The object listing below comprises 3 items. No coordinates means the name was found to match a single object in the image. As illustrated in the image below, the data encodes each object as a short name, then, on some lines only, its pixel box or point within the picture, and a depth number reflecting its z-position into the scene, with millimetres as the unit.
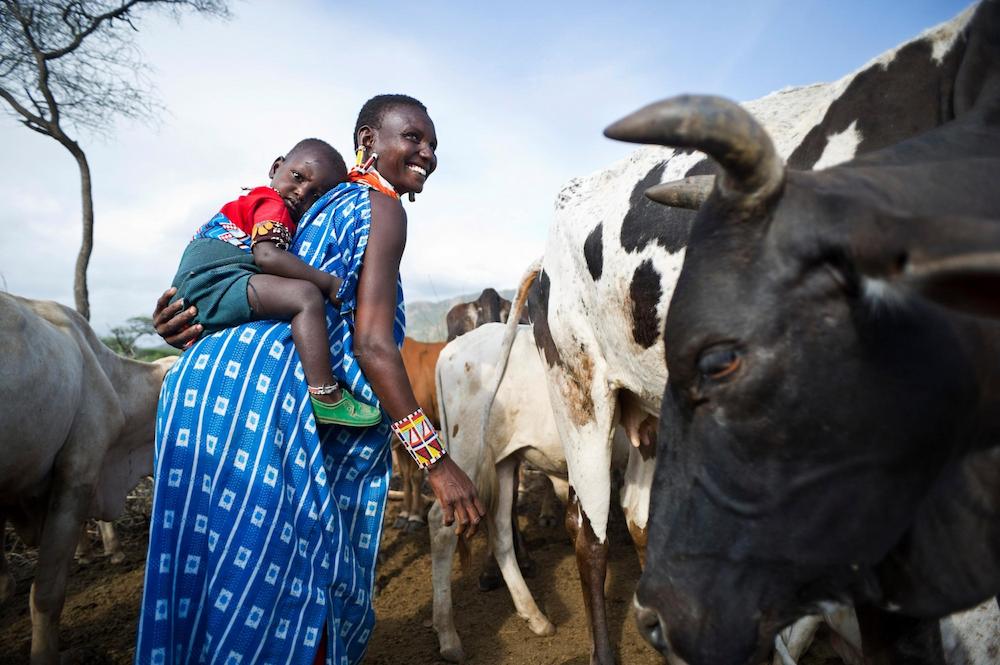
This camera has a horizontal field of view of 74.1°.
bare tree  9680
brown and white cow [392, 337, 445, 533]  6625
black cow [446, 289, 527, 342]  9234
